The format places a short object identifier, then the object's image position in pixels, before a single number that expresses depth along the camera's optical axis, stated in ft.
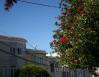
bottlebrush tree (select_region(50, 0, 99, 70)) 25.72
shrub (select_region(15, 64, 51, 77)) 52.97
